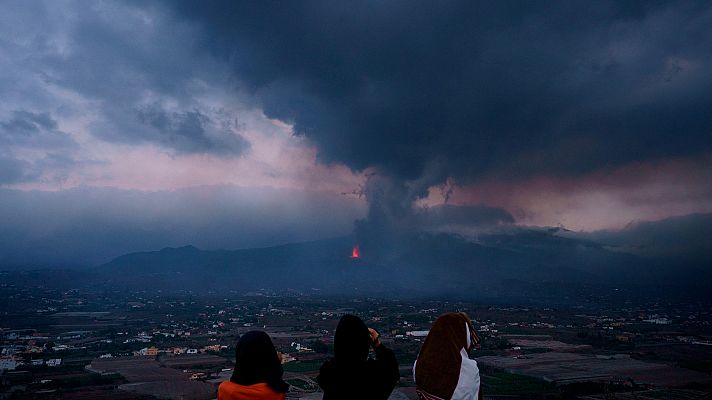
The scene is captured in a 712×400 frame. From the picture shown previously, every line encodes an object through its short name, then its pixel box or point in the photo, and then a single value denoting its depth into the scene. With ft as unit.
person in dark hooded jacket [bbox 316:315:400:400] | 8.59
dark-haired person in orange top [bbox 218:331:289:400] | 8.31
